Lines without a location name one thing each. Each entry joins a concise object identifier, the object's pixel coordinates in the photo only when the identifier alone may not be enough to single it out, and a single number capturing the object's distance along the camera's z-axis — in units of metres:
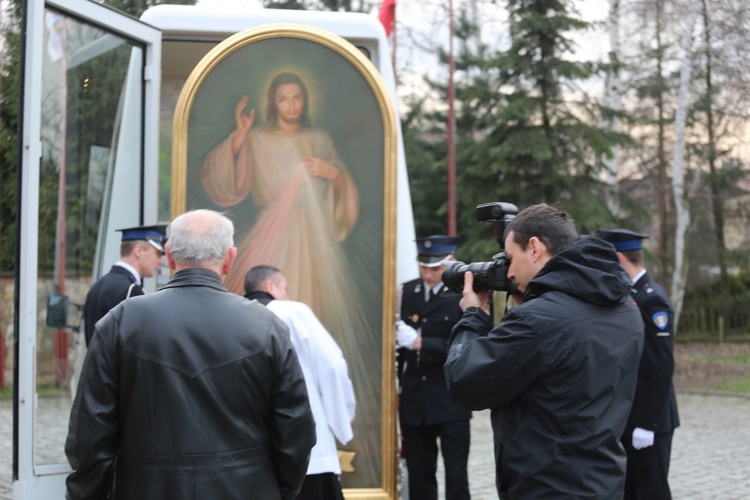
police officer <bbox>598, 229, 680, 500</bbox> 5.45
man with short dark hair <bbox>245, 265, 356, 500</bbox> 4.93
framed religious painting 5.89
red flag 7.92
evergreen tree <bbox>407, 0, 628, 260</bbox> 17.48
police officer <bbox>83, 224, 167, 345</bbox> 5.28
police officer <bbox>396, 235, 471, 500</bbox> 6.20
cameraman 3.09
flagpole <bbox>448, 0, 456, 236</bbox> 18.78
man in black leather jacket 3.05
